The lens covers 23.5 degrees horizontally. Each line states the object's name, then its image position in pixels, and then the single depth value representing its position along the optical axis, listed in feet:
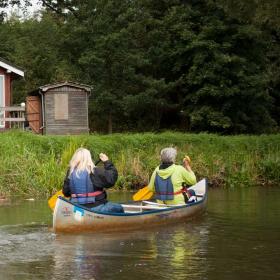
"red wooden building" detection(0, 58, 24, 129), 106.63
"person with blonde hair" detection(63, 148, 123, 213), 42.96
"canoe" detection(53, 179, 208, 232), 43.06
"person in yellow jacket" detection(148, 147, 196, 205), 48.78
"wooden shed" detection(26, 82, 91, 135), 109.81
